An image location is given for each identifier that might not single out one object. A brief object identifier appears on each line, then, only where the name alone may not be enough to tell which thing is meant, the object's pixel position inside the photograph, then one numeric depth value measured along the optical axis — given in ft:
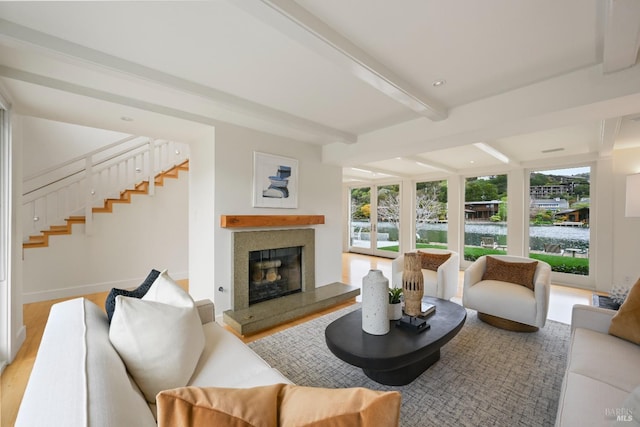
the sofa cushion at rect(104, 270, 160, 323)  4.59
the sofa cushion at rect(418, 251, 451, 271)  12.39
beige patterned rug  5.51
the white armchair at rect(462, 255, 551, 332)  8.59
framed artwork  11.13
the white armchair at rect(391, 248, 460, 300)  11.17
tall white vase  6.35
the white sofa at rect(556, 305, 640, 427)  3.52
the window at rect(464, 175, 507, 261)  18.08
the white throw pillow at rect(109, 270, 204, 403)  3.71
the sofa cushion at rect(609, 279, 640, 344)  5.44
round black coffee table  5.40
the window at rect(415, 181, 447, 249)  21.22
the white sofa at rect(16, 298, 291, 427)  2.30
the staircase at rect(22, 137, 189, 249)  13.14
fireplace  11.38
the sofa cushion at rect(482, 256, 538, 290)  9.89
